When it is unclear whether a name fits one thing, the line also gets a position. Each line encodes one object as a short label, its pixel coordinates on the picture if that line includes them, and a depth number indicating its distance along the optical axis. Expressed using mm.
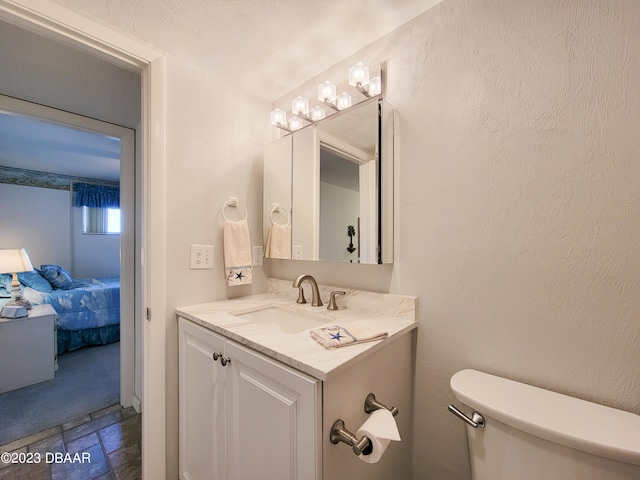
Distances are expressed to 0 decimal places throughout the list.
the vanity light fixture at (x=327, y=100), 1202
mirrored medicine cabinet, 1155
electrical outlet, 1640
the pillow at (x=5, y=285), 2939
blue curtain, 4734
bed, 2902
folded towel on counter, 819
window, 4898
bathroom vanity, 706
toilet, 584
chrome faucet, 1276
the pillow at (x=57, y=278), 3439
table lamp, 2346
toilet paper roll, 648
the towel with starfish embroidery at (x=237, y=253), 1420
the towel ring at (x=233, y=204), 1469
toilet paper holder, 660
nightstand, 2129
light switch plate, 1336
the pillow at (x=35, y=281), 3262
